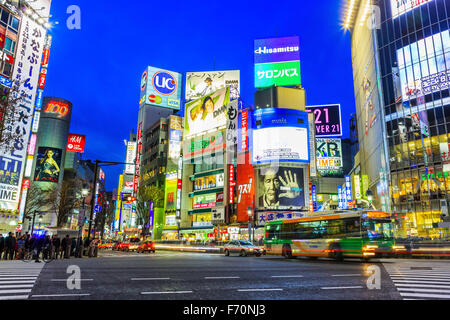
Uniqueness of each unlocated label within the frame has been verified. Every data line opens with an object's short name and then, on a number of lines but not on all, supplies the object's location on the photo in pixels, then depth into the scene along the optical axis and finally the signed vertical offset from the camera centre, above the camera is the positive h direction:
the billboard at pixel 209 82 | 84.00 +36.69
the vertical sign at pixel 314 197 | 58.16 +6.37
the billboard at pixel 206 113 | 73.44 +26.70
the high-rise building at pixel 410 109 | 43.56 +17.02
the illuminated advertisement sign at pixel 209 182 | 69.84 +10.75
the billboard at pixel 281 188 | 56.97 +7.66
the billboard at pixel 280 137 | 58.38 +16.40
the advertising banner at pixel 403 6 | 48.30 +32.39
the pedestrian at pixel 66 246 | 26.05 -0.98
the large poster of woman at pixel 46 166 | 81.38 +15.70
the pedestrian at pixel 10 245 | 23.23 -0.84
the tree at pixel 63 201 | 60.59 +5.91
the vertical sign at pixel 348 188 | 59.56 +8.00
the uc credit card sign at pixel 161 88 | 112.12 +47.97
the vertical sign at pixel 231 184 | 61.94 +8.87
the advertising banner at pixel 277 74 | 66.94 +30.91
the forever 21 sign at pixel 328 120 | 83.44 +27.58
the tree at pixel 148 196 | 82.63 +9.11
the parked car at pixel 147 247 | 43.62 -1.69
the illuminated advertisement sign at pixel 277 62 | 67.06 +33.32
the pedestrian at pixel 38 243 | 22.09 -0.70
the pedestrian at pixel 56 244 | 25.11 -0.81
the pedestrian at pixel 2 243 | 22.44 -0.69
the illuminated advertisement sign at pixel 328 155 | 87.12 +20.20
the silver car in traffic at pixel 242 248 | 32.77 -1.38
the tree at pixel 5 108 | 20.88 +7.53
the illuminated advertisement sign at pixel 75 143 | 96.06 +24.90
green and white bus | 21.41 -0.02
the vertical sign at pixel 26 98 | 35.66 +14.70
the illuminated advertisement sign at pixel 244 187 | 58.62 +7.91
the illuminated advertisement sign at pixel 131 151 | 109.46 +25.79
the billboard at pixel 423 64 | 44.00 +22.18
